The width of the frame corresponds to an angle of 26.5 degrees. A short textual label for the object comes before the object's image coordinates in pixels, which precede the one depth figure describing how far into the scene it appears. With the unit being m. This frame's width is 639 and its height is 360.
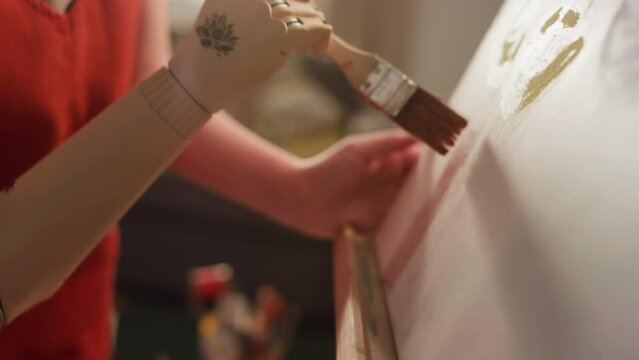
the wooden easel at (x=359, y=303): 1.11
